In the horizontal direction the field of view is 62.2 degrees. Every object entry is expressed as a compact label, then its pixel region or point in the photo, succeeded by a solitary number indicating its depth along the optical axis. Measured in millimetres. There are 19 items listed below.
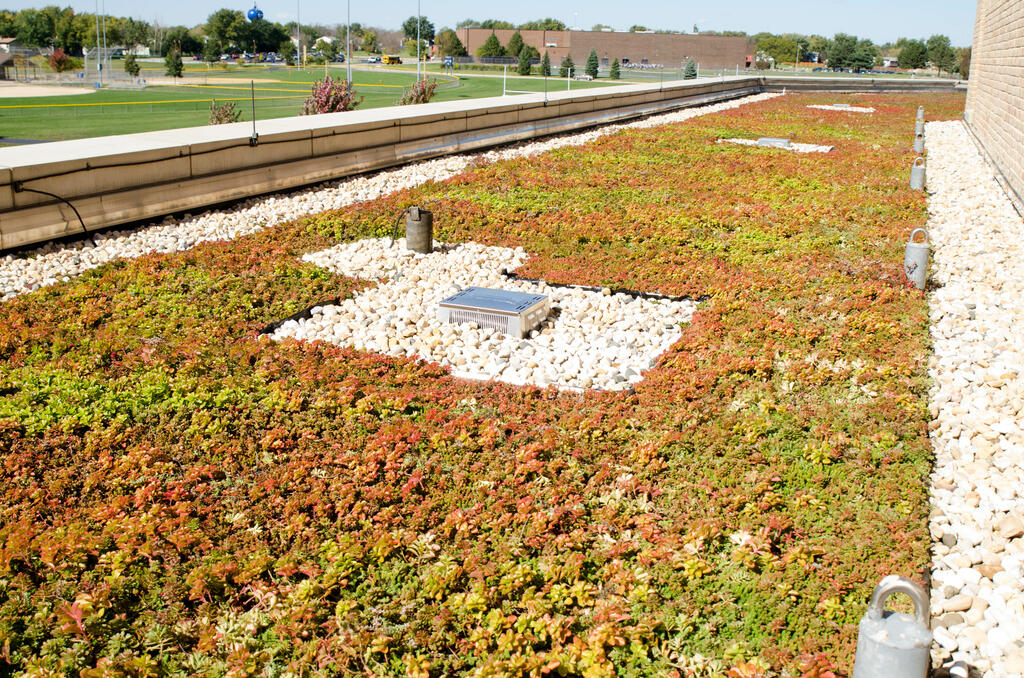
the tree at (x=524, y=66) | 62531
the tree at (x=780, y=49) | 129337
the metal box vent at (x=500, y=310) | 7629
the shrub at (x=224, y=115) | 17328
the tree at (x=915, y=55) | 108062
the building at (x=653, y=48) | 107812
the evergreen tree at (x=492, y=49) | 90000
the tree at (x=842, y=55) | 109500
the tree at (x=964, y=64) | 70075
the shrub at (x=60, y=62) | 45906
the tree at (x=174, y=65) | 44441
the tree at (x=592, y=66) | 57347
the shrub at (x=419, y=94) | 23203
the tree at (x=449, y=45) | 93688
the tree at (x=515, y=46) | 91000
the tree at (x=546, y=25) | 129038
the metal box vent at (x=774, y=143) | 20428
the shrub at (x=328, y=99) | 19797
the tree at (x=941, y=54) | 99688
